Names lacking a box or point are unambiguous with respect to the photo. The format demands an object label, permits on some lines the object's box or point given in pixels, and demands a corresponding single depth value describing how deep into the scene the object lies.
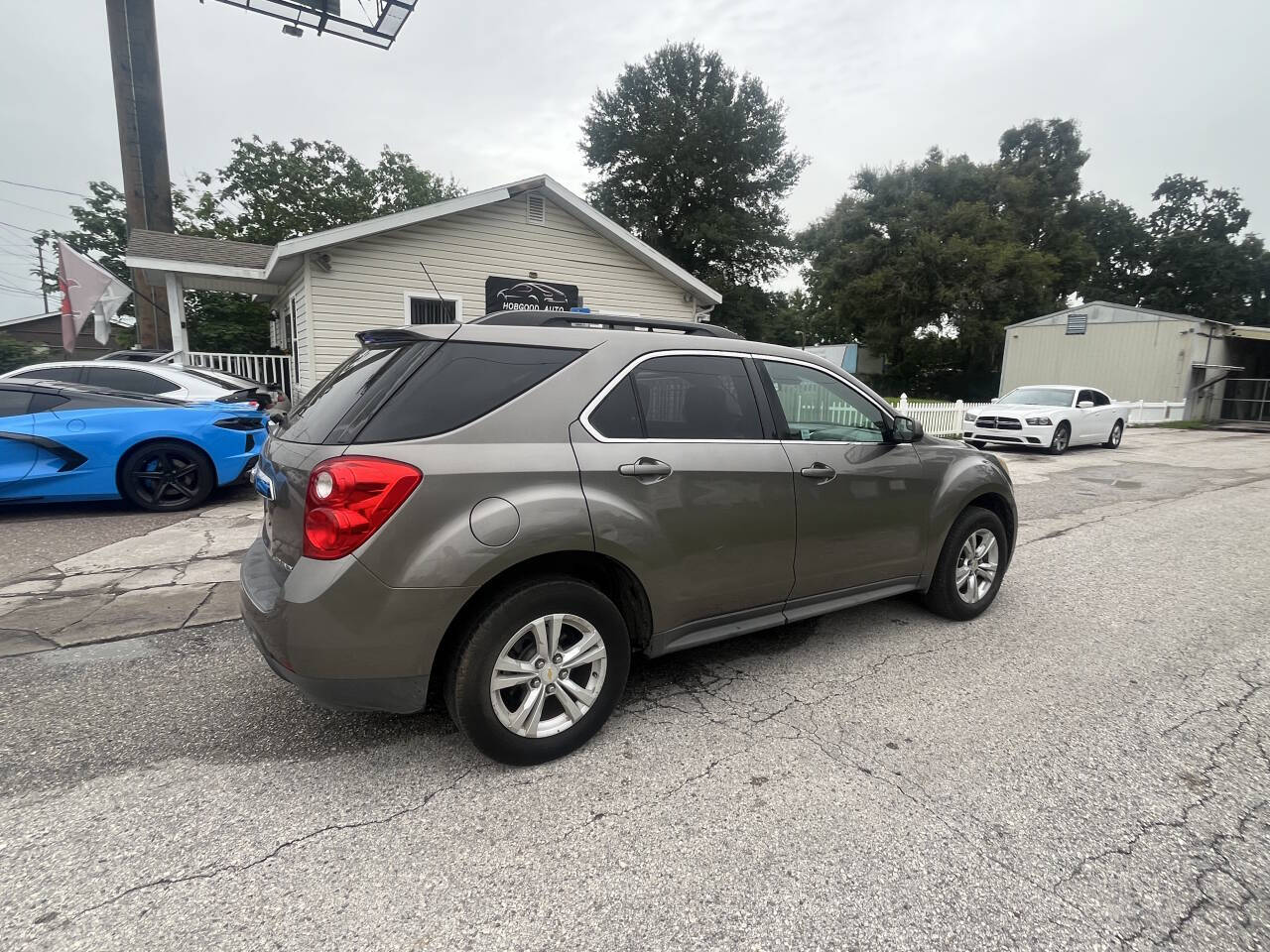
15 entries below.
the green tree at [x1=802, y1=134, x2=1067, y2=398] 30.77
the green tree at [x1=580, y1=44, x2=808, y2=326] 32.22
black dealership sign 12.04
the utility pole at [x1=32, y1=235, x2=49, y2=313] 37.68
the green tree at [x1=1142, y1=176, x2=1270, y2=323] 41.25
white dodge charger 13.57
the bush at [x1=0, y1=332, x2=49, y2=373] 22.52
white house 10.79
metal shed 22.12
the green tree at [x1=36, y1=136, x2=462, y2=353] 29.33
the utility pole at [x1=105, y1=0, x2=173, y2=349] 14.05
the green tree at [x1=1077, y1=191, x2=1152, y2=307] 43.69
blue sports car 5.67
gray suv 2.14
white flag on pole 13.95
